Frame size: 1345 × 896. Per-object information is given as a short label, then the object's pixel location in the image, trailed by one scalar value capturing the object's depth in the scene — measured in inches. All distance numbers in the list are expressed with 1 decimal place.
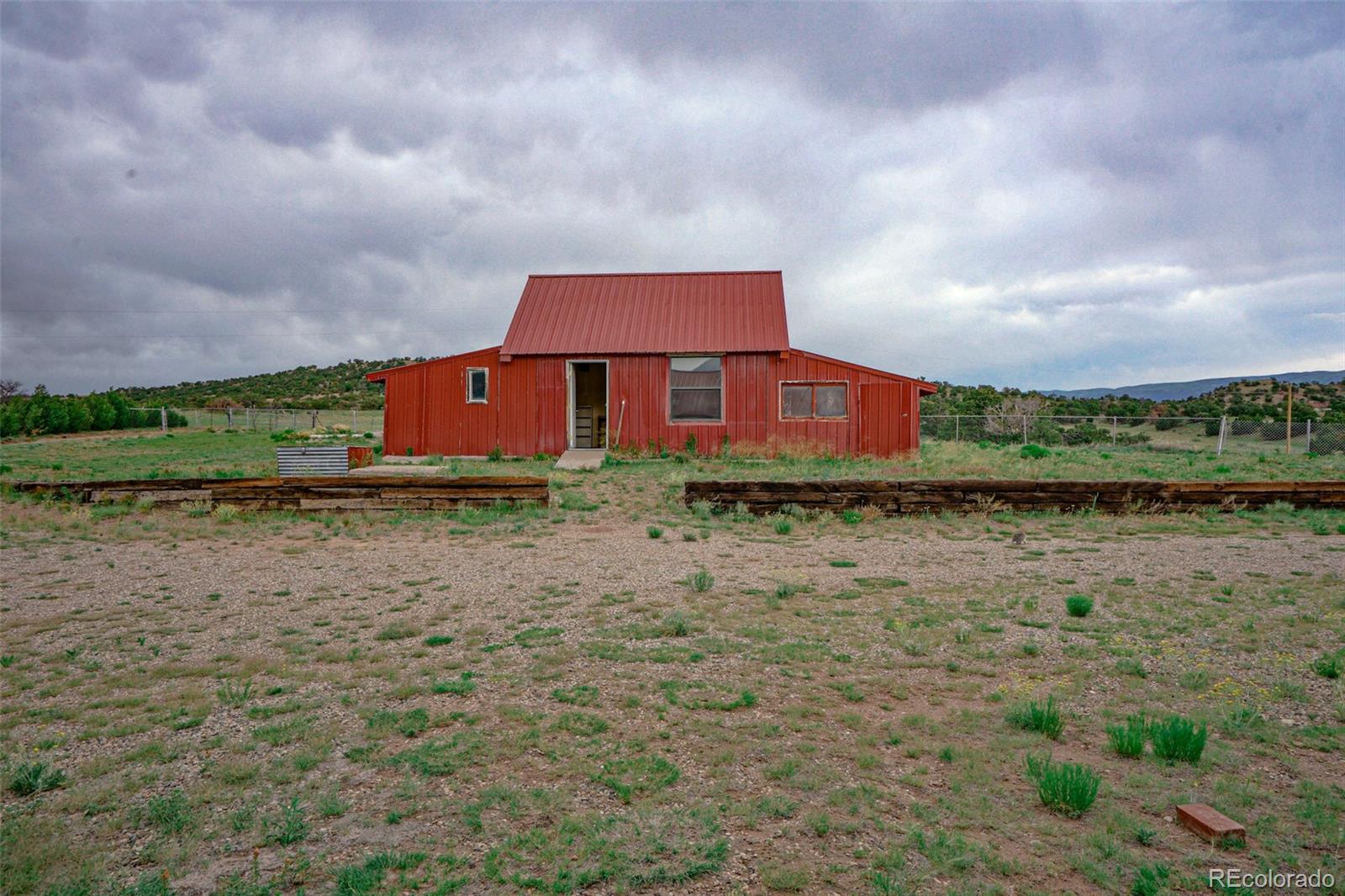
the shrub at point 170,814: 117.6
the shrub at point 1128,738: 139.6
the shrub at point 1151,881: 102.7
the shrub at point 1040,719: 150.0
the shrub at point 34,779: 129.3
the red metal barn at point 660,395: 777.6
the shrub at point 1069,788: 120.3
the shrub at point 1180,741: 137.4
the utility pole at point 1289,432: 888.7
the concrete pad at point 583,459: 661.3
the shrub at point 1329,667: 179.8
